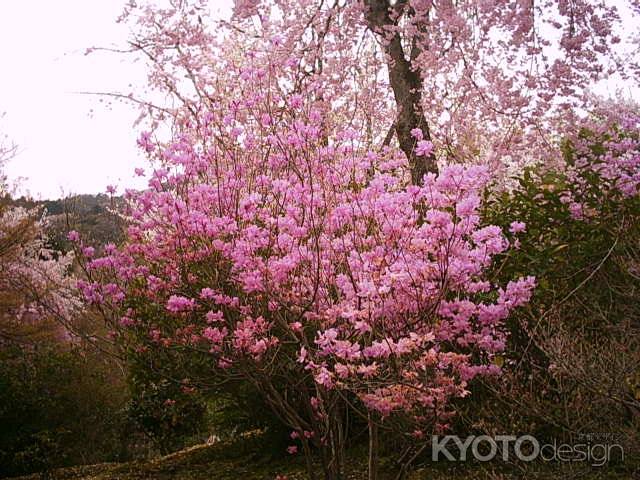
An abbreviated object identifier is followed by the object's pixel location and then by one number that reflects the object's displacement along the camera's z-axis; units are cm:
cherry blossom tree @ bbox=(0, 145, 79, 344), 1117
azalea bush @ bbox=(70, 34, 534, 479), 355
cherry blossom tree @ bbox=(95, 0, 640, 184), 546
